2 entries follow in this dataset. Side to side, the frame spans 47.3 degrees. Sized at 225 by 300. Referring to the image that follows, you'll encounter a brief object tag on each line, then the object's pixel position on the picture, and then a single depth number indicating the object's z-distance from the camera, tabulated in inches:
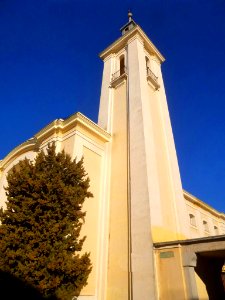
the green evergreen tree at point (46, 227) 302.7
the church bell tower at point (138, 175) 385.4
